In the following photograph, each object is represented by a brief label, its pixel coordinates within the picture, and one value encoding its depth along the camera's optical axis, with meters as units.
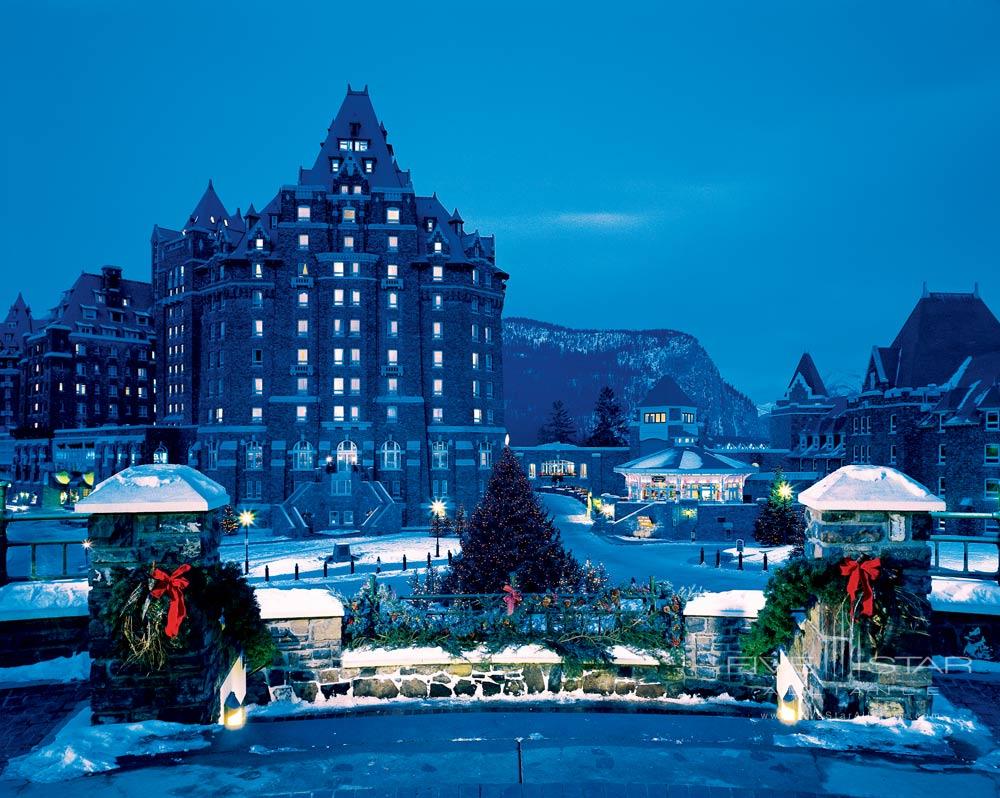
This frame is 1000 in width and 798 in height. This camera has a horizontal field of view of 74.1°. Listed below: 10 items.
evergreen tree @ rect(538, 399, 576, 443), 96.88
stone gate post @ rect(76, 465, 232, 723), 6.53
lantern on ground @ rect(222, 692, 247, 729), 6.79
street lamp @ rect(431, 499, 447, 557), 50.32
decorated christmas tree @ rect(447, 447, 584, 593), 17.50
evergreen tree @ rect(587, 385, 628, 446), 89.00
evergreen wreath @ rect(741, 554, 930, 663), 6.74
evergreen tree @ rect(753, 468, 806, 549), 40.14
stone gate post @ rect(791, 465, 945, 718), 6.72
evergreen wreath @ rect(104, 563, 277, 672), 6.45
